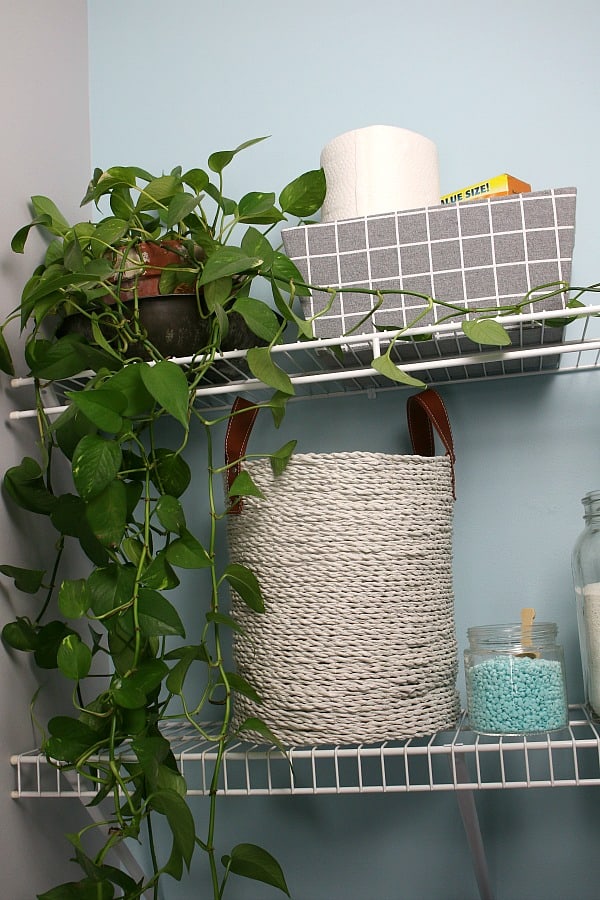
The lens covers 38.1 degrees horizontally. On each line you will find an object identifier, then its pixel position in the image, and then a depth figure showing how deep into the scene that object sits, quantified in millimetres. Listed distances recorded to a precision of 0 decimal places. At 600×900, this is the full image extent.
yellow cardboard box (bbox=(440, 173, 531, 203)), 977
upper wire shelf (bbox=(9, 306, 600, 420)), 927
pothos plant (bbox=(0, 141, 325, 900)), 827
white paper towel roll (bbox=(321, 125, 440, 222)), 1013
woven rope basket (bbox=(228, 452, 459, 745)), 905
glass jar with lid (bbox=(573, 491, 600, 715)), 913
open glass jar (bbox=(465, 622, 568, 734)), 867
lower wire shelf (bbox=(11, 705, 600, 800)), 869
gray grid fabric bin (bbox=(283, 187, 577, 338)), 927
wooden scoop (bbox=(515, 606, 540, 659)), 897
